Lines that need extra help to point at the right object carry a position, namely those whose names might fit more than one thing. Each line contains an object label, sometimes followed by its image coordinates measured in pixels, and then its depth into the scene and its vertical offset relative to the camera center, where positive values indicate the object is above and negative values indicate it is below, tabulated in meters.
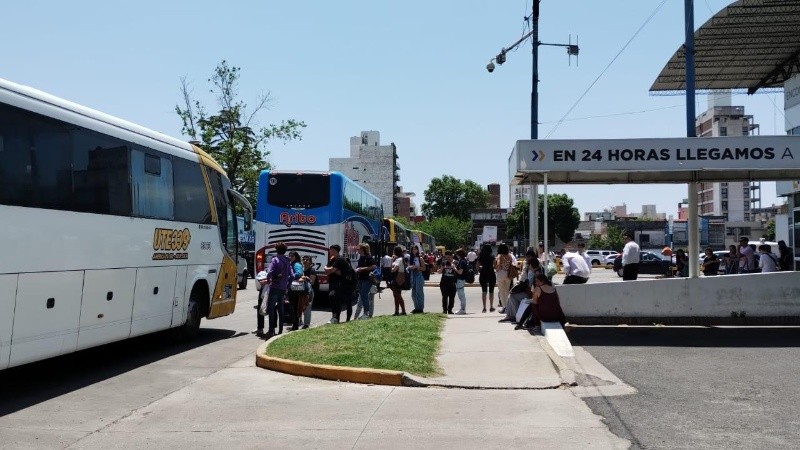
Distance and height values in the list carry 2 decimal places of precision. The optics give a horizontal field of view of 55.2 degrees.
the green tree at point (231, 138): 49.53 +7.23
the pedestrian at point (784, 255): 20.09 -0.15
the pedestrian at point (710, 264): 22.02 -0.42
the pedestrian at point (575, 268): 15.75 -0.39
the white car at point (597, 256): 69.06 -0.62
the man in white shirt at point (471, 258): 28.67 -0.33
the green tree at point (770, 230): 109.85 +2.83
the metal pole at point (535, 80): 23.61 +5.27
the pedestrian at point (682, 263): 23.34 -0.42
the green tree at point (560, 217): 118.31 +4.99
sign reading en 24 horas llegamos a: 14.26 +1.81
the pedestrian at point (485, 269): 18.97 -0.49
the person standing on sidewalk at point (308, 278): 15.16 -0.57
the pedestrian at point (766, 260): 18.38 -0.26
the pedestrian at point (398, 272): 16.98 -0.51
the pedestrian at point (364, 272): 16.25 -0.49
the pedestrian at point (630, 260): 16.86 -0.24
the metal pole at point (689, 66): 18.14 +4.35
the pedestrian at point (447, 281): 18.33 -0.76
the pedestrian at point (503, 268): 18.09 -0.45
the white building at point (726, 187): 140.38 +12.60
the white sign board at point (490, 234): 51.06 +1.01
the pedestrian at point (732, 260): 21.11 -0.30
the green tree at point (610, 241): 130.38 +1.48
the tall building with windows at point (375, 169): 134.00 +14.09
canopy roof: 33.22 +9.94
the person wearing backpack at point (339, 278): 15.38 -0.59
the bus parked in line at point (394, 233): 41.78 +0.92
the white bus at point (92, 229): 8.32 +0.26
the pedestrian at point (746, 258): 19.62 -0.22
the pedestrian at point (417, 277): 17.69 -0.68
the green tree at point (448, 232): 124.19 +2.78
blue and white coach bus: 21.53 +1.01
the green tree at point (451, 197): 148.12 +10.14
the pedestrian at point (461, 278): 18.33 -0.70
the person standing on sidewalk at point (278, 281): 14.28 -0.60
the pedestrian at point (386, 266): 19.77 -0.47
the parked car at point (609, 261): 65.24 -1.03
